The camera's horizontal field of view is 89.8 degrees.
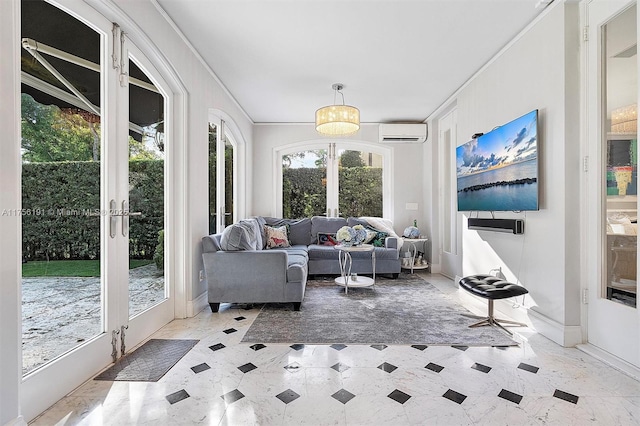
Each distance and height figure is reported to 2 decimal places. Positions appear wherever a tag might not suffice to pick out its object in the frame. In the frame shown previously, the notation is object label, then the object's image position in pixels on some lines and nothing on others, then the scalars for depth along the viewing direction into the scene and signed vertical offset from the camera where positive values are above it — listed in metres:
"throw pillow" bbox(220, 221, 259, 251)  3.22 -0.27
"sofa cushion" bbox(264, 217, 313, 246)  5.52 -0.30
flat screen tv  2.66 +0.40
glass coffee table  3.96 -0.89
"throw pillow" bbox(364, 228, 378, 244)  5.14 -0.39
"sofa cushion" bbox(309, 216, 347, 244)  5.50 -0.23
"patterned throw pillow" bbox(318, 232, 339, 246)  5.30 -0.46
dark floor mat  1.97 -1.00
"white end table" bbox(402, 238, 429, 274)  5.27 -0.73
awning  1.60 +0.87
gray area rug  2.56 -1.02
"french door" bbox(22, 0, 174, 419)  1.62 +0.09
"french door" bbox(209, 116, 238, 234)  4.05 +0.50
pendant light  3.77 +1.09
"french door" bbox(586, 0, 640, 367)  2.04 +0.21
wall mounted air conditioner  5.60 +1.41
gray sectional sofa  3.22 -0.61
